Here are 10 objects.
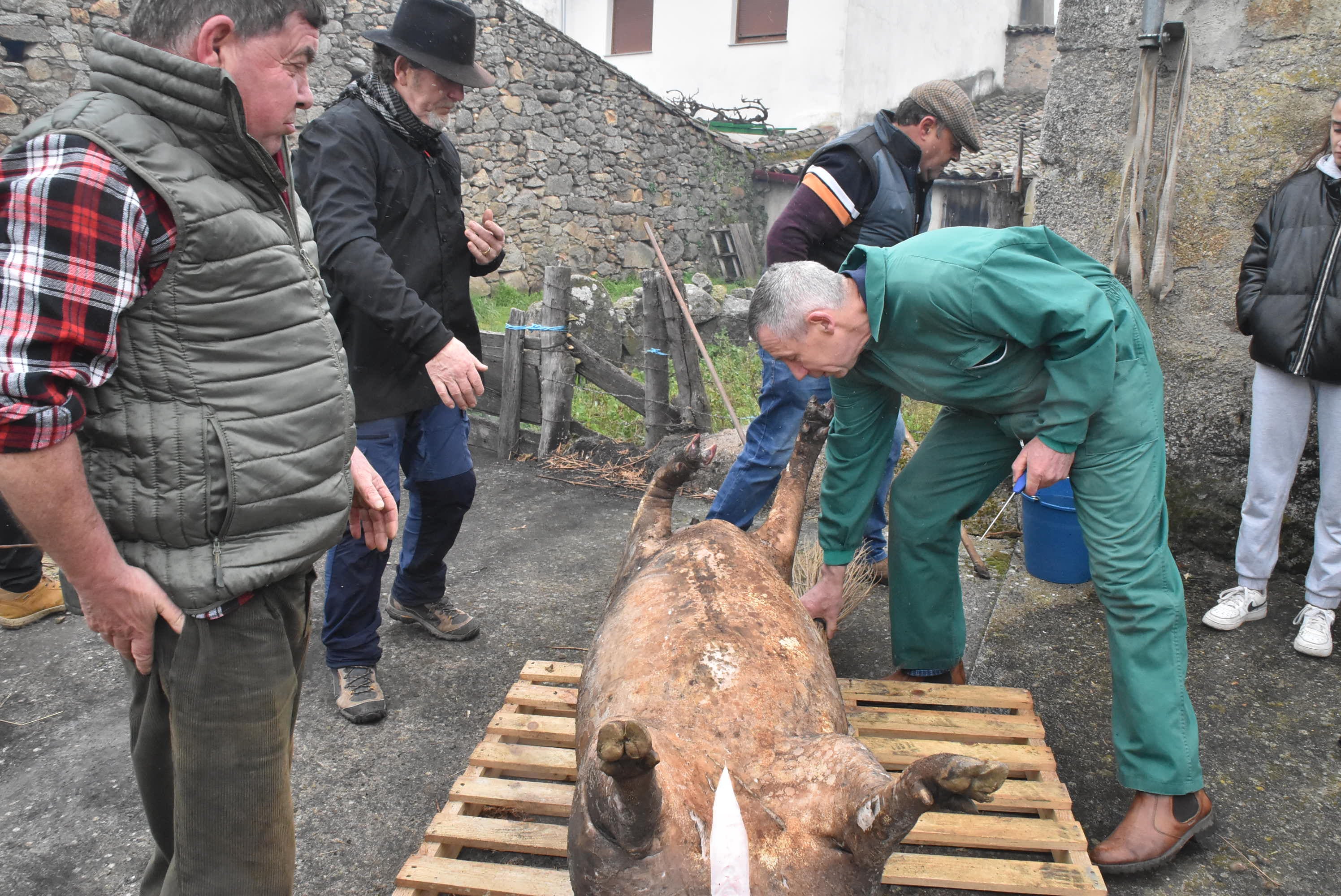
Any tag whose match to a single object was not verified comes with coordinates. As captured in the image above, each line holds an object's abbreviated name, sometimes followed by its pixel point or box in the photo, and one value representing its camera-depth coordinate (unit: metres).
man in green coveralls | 2.59
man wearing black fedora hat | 3.03
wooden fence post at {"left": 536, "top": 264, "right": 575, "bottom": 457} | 6.30
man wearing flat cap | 4.02
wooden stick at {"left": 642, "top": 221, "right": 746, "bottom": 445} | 5.87
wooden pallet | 2.44
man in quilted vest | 1.45
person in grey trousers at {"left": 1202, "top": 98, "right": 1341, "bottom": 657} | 3.65
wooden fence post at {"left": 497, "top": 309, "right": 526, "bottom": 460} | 6.48
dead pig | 1.60
